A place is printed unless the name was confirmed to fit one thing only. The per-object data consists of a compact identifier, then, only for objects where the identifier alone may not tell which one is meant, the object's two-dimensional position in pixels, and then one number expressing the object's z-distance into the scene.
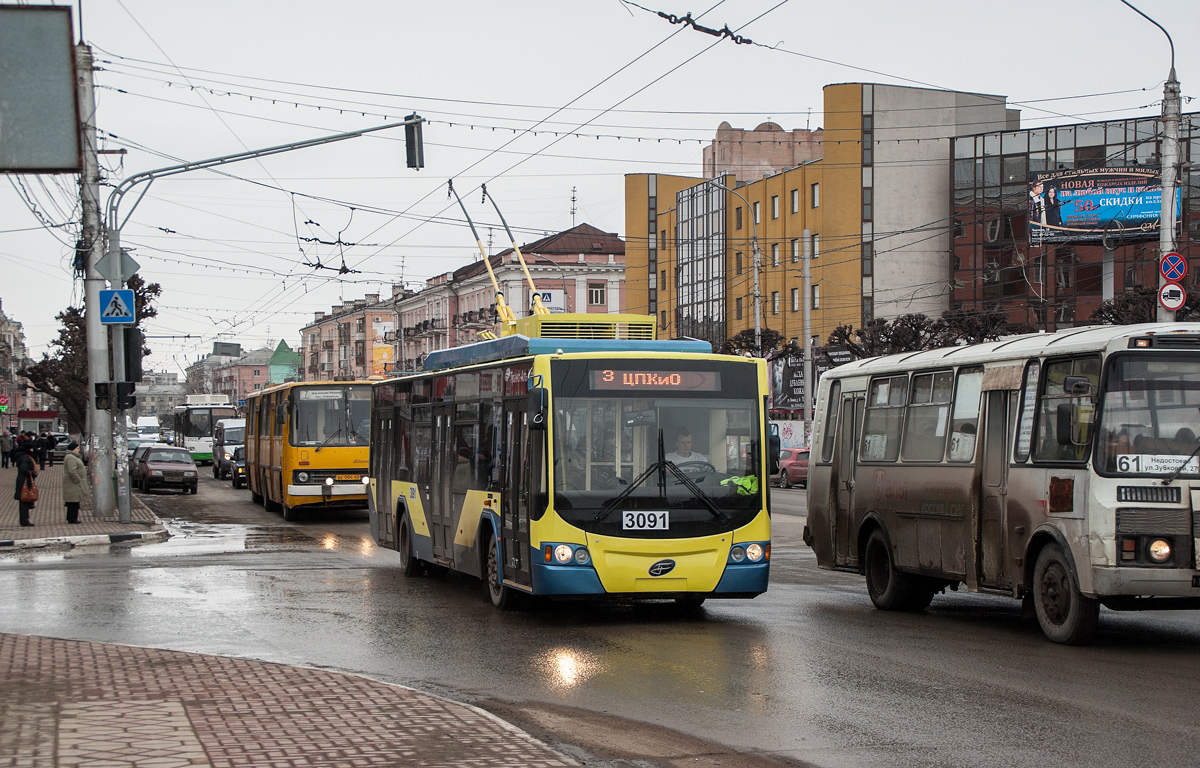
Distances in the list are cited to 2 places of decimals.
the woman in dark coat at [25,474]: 25.66
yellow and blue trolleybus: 12.35
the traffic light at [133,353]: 27.19
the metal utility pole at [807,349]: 44.12
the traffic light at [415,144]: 21.38
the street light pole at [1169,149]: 20.55
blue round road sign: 20.25
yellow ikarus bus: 29.02
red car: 44.00
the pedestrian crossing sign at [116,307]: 26.25
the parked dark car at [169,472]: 42.03
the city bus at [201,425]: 65.94
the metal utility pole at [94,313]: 27.64
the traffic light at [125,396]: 27.12
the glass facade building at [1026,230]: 58.12
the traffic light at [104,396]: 26.83
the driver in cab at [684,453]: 12.64
